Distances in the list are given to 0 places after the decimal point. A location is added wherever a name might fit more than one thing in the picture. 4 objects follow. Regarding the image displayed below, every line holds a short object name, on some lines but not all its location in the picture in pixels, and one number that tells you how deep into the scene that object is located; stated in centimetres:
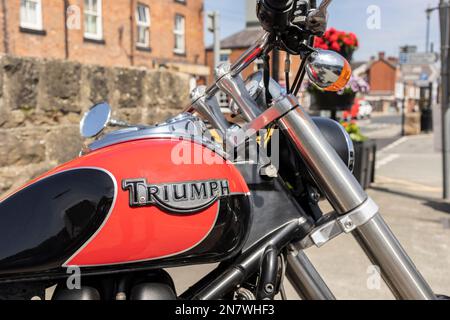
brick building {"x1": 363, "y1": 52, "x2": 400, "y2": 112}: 6431
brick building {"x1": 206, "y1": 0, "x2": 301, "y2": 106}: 2819
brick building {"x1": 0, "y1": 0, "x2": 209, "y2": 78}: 1364
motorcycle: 118
